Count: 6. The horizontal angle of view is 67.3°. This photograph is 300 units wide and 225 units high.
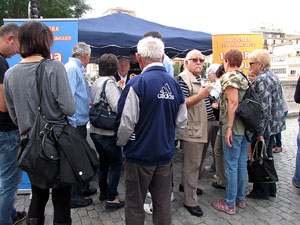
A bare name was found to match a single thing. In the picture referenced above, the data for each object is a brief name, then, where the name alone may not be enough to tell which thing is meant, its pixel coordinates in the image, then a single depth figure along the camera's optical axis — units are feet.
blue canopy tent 15.11
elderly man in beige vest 9.08
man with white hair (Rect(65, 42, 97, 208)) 8.65
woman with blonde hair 9.61
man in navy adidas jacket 6.09
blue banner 10.82
